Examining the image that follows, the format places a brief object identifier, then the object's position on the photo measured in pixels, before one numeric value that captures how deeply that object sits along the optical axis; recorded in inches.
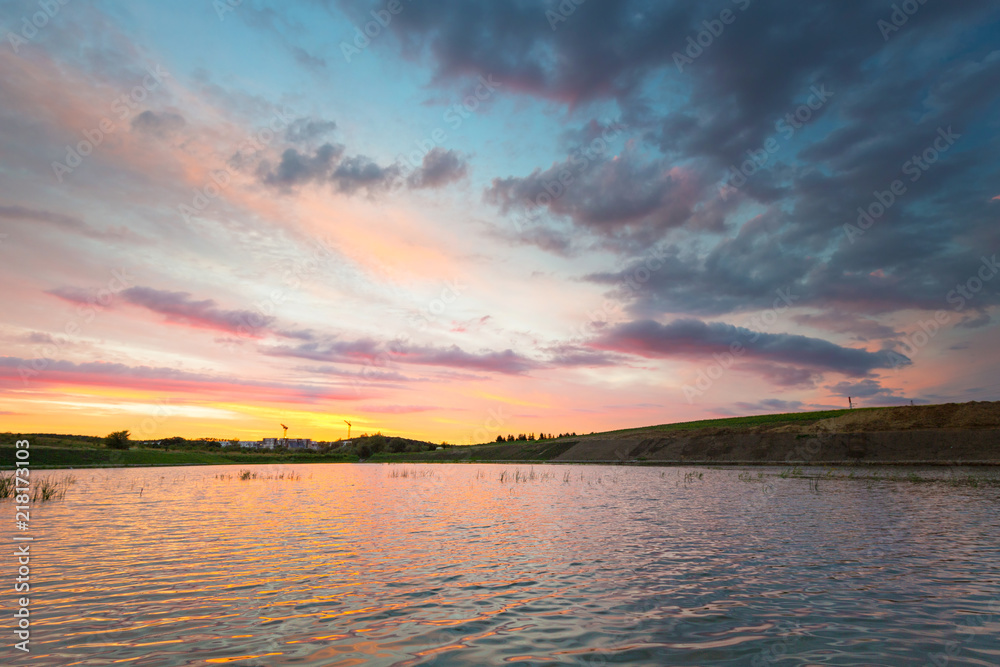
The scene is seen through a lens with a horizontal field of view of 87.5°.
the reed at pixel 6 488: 1483.8
